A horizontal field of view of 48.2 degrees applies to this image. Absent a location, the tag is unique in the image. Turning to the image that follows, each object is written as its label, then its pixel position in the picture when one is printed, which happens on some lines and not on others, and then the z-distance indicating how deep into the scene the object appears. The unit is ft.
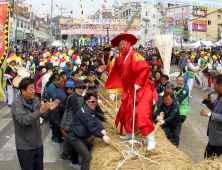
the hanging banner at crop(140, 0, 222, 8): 36.35
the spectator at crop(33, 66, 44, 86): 25.31
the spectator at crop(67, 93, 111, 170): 12.65
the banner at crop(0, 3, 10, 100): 16.05
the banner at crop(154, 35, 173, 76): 30.86
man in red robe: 12.91
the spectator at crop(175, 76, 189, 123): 18.89
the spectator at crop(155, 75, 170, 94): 21.38
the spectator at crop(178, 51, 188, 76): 45.73
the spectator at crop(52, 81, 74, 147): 16.17
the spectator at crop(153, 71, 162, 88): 22.97
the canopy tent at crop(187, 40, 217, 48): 82.06
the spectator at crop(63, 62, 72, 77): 29.73
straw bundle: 10.59
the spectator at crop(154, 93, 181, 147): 16.26
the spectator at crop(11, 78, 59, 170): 9.67
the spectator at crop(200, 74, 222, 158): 10.89
